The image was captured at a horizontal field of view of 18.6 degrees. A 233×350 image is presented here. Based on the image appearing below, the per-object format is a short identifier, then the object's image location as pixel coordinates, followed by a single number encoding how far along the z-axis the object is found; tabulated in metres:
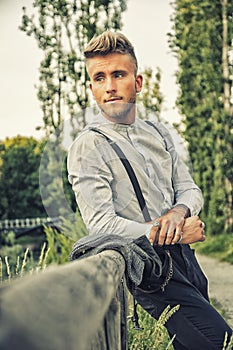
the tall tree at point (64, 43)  8.45
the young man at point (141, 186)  2.34
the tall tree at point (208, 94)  10.30
